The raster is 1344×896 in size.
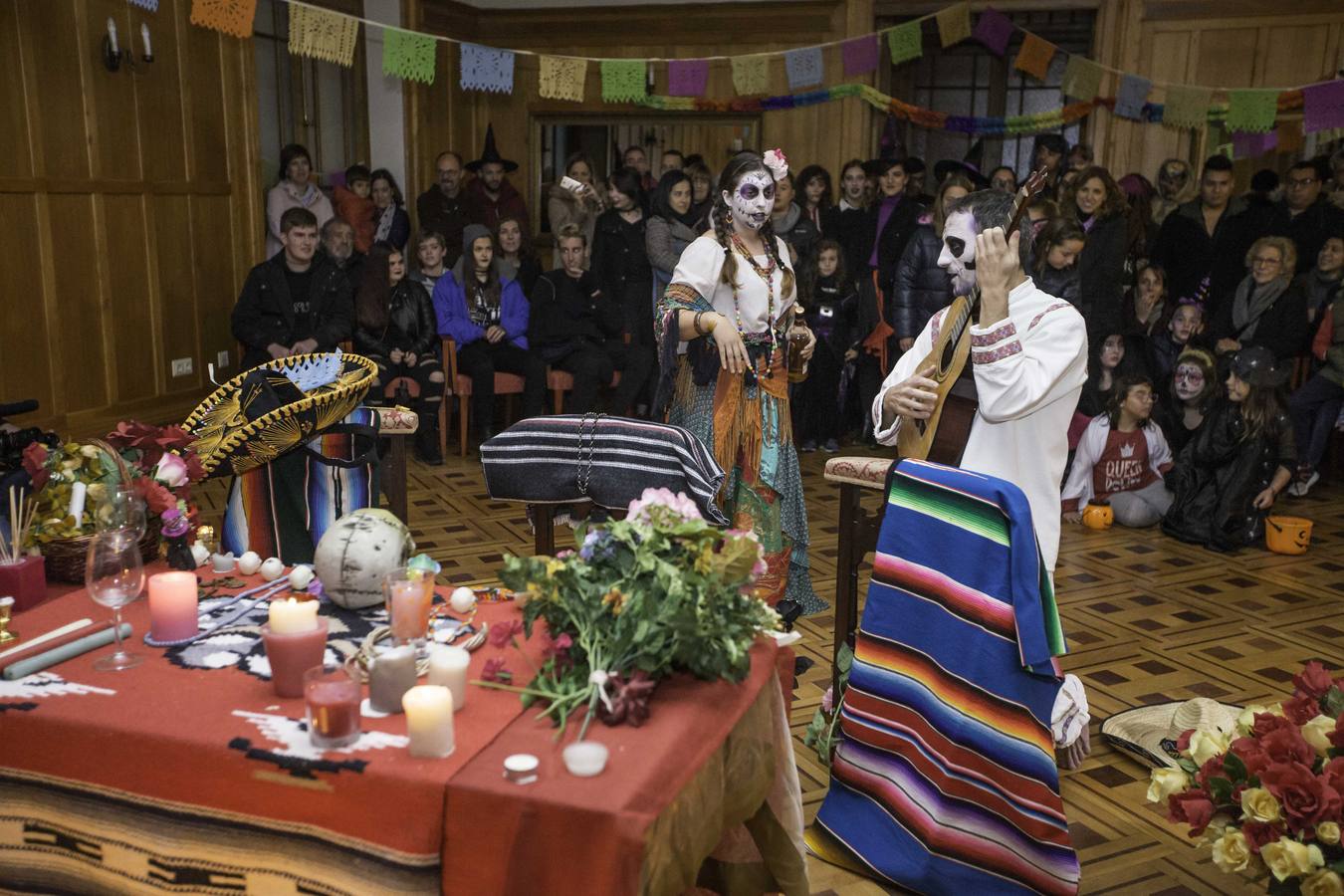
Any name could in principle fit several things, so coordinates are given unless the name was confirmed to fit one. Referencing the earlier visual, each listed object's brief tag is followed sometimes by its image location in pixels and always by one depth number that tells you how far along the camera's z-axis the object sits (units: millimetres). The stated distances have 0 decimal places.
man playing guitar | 2480
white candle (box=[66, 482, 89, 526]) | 2375
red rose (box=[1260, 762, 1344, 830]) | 1886
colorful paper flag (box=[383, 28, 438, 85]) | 6664
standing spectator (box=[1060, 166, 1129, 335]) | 5801
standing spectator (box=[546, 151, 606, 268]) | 7355
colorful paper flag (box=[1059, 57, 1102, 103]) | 7848
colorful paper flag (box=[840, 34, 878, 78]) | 8055
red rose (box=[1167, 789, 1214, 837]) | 2064
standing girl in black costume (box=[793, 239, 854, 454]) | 6473
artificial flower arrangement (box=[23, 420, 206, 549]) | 2367
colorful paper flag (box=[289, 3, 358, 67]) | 6113
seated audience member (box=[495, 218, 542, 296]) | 6664
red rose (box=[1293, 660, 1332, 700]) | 2111
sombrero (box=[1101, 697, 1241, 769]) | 3006
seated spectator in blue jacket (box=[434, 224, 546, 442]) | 6359
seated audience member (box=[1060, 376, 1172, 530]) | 5359
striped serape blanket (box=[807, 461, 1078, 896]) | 2295
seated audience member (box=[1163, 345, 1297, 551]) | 5047
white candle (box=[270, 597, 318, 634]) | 1823
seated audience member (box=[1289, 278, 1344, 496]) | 5859
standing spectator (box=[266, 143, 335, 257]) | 6945
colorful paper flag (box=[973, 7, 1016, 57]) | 7926
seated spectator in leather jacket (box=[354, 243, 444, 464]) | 6207
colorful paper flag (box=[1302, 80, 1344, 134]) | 7047
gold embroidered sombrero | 2801
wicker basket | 2344
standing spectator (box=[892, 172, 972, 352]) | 5980
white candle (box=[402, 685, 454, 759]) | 1560
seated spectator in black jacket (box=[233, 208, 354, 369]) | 6070
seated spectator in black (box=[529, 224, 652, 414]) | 6418
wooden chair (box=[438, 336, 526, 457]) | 6301
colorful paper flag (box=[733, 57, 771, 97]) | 8047
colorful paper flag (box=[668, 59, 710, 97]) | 8117
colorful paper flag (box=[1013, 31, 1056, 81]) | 7902
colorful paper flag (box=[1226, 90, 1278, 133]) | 7324
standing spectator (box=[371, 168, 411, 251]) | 7328
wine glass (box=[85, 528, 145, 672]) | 1864
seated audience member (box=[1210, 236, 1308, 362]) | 5781
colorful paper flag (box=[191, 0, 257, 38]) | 5352
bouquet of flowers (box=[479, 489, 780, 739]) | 1679
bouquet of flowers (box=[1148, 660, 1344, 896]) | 1899
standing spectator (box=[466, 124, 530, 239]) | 7590
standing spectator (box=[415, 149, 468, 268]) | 7461
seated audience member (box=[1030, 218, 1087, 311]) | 5312
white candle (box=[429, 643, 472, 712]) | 1698
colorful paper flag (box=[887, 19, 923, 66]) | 7895
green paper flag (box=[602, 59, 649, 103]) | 7781
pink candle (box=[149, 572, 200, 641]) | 1933
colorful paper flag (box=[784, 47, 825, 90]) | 8156
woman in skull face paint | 3453
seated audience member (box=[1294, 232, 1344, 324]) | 5938
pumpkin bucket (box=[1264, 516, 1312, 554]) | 4992
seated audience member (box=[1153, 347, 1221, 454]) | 5434
